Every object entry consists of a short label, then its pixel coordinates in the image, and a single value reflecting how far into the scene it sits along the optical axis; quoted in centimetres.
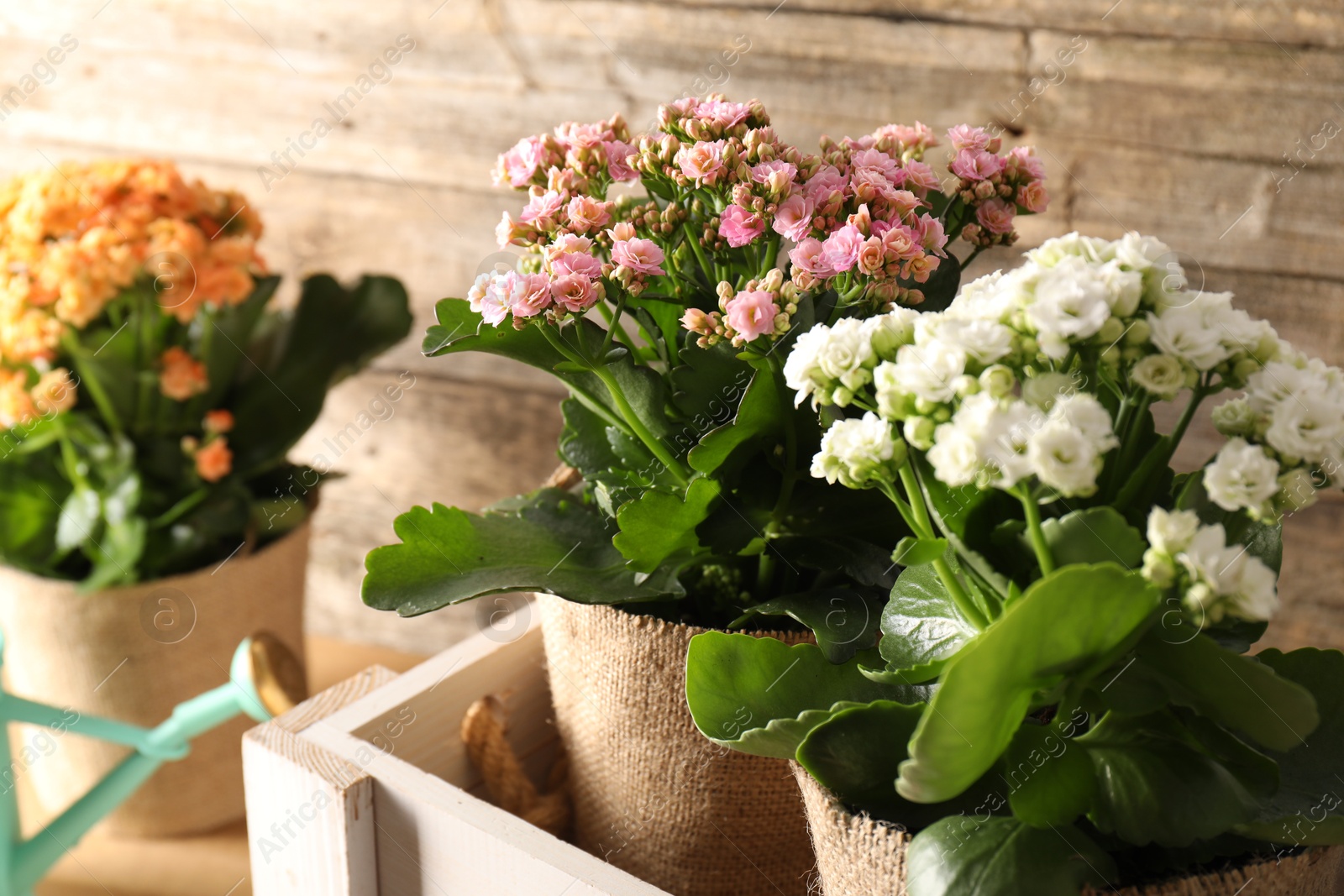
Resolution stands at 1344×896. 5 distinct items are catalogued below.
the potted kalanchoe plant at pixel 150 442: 85
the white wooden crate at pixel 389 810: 49
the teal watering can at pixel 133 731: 65
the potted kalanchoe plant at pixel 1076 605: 31
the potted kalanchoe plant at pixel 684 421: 45
